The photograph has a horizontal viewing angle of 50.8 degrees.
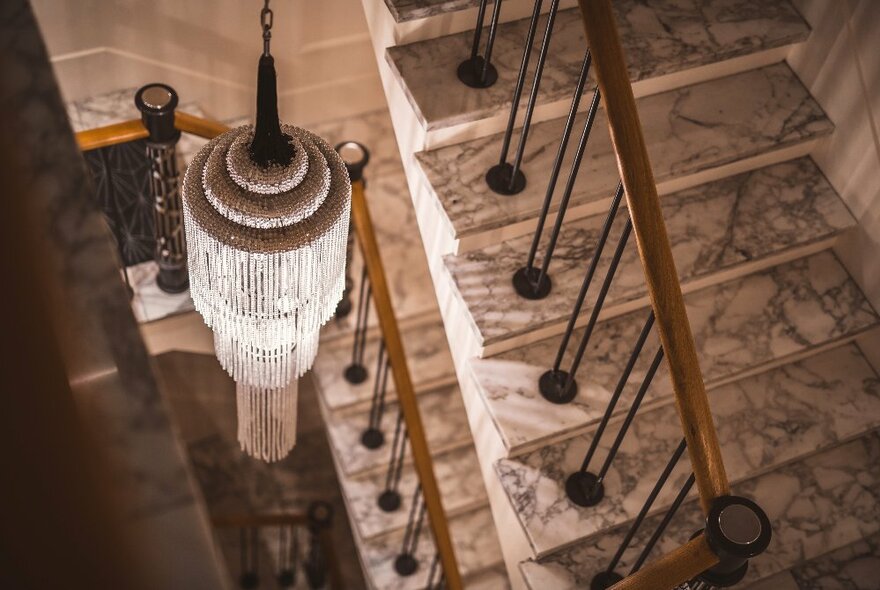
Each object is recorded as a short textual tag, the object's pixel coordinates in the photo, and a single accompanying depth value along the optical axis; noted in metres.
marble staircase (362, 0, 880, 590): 3.05
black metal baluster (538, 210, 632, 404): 2.88
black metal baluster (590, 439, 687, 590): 2.53
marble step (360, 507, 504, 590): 4.45
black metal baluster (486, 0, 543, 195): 2.61
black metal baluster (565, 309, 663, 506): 2.57
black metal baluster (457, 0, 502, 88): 2.99
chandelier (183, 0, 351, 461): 1.99
